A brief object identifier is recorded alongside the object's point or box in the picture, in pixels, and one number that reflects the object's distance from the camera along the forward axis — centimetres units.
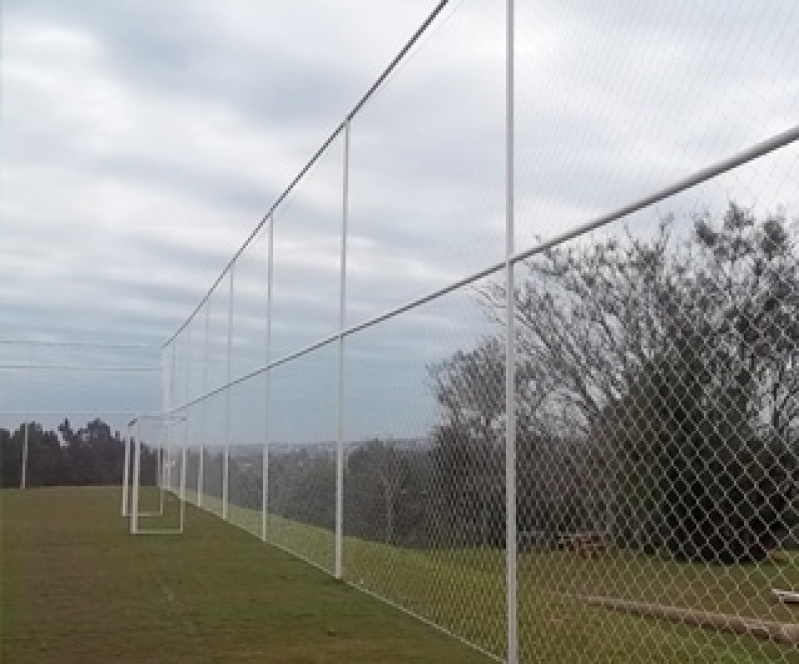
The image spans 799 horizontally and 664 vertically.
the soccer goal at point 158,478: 1425
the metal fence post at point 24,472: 2778
